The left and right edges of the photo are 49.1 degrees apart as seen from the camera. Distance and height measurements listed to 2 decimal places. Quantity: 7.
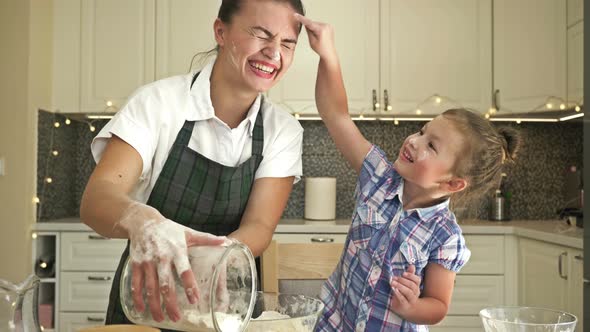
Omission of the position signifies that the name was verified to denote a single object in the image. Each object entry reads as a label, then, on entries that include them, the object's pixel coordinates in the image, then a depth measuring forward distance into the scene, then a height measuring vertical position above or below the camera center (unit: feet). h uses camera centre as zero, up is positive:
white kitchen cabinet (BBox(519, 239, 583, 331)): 8.70 -1.50
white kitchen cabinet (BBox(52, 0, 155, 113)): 11.30 +2.10
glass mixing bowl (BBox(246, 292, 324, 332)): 2.24 -0.54
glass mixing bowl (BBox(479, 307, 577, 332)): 2.32 -0.55
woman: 4.19 +0.22
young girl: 4.25 -0.23
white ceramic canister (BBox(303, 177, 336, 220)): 11.50 -0.48
